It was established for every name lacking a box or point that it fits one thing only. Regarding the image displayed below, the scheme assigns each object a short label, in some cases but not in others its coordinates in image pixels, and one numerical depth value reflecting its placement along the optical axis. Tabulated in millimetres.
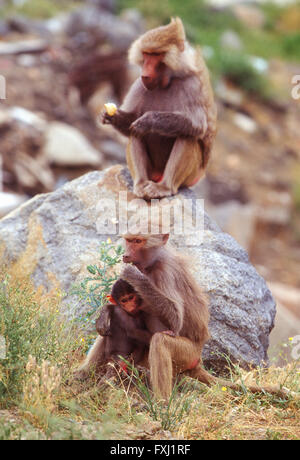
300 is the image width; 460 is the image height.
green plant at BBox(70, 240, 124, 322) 9328
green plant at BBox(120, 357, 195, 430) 7359
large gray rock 9914
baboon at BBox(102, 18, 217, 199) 11336
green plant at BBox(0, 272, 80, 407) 7422
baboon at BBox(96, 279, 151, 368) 8086
